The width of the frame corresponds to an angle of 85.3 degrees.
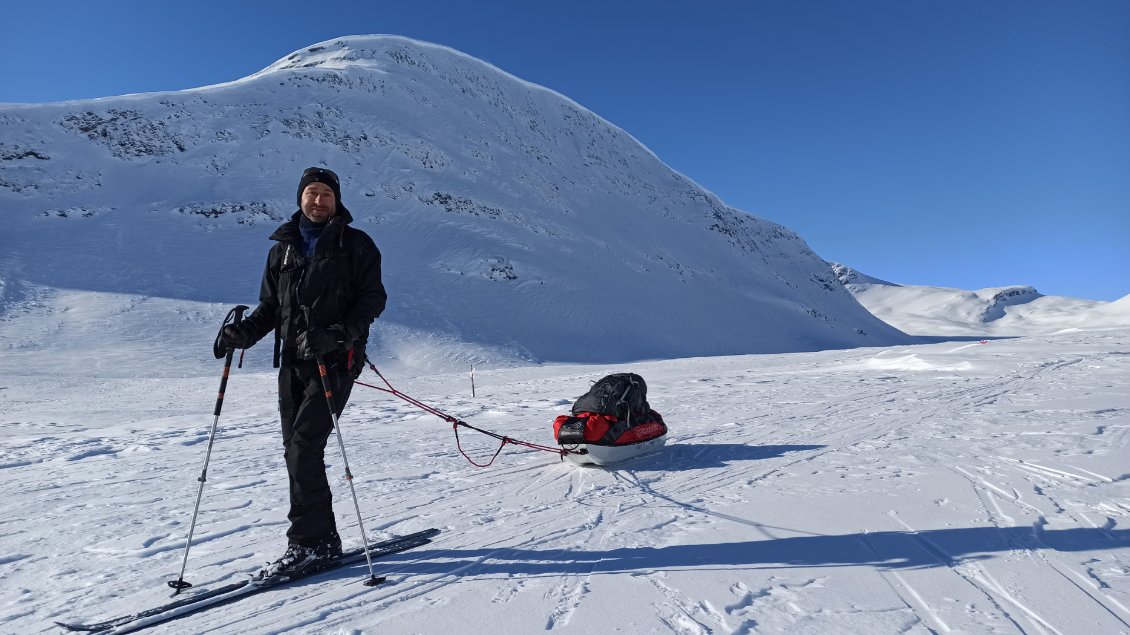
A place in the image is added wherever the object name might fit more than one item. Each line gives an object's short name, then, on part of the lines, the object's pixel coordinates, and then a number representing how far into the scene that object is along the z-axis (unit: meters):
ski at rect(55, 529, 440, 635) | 3.21
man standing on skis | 3.88
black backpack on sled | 6.79
